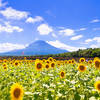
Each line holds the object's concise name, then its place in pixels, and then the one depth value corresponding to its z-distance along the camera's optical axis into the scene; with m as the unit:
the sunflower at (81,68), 3.69
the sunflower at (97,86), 2.23
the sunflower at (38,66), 3.48
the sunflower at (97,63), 4.00
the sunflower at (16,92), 1.92
